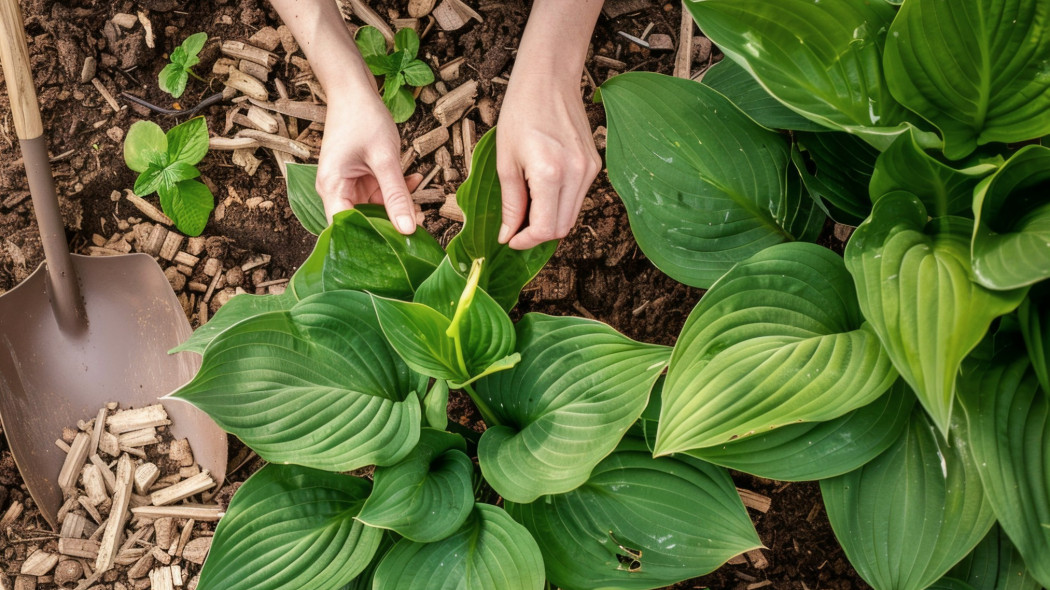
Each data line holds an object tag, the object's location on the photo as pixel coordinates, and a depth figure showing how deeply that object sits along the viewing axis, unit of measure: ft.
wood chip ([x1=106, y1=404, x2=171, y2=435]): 5.62
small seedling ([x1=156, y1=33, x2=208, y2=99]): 5.71
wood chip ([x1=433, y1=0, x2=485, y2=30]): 6.03
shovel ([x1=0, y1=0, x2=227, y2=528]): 5.45
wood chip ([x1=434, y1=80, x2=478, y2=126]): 5.94
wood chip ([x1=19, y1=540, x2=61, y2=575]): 5.46
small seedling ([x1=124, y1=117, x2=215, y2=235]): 5.46
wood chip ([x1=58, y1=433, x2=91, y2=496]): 5.56
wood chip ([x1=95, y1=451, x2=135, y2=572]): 5.49
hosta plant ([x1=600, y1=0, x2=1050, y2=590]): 3.42
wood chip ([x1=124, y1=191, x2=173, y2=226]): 6.04
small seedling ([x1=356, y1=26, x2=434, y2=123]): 5.70
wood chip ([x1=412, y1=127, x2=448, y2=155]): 5.93
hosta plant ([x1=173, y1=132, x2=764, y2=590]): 3.77
